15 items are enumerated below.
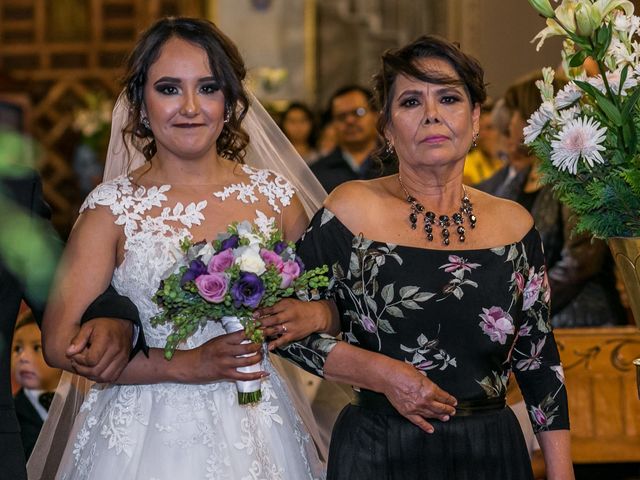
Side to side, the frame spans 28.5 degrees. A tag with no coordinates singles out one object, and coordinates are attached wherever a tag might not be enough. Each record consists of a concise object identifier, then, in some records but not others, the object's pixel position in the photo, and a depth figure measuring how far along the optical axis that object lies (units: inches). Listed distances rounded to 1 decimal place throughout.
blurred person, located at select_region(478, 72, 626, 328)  225.3
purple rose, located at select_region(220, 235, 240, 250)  128.6
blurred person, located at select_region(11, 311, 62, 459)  192.9
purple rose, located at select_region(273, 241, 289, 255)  130.1
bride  139.7
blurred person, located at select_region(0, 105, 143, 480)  121.0
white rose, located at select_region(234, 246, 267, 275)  125.4
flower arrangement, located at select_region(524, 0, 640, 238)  124.5
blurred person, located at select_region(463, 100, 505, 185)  340.2
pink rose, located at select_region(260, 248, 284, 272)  127.5
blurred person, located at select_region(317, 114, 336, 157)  419.5
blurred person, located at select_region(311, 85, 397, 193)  321.7
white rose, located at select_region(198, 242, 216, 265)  128.2
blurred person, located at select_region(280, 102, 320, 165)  461.4
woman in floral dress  134.8
